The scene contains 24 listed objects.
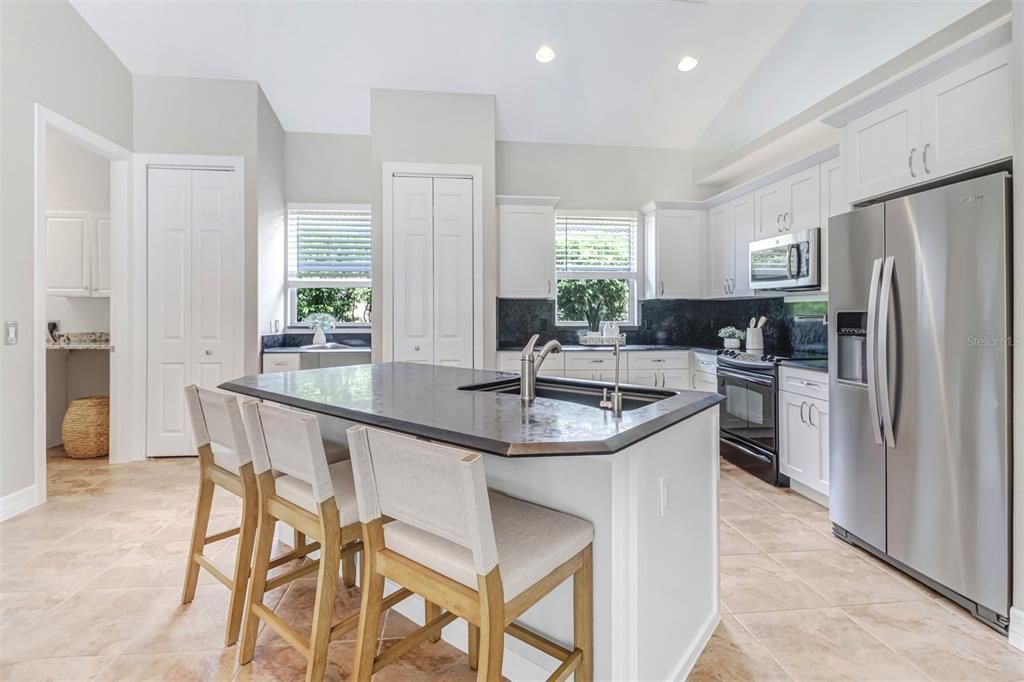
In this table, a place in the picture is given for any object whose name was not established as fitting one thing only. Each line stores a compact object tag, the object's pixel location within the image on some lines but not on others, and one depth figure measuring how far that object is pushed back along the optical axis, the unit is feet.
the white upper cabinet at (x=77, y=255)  14.51
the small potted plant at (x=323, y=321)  16.89
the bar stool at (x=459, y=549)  3.68
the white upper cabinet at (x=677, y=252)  16.51
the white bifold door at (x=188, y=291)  13.87
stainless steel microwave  11.68
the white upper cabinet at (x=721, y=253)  15.39
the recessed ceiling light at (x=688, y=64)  14.20
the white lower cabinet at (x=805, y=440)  10.34
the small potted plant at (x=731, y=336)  14.82
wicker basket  14.03
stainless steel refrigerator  6.32
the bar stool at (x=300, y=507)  4.99
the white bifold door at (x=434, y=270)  14.11
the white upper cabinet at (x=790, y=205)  11.85
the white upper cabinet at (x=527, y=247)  15.69
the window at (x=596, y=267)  17.30
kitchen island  4.47
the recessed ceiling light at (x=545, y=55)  13.48
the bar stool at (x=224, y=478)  6.05
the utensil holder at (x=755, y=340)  13.82
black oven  11.91
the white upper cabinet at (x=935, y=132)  6.61
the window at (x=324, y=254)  16.83
